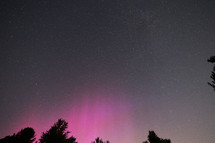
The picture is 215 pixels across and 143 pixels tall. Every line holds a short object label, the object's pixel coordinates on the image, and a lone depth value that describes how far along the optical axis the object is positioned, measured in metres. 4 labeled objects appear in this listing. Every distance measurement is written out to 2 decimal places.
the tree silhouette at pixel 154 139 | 15.16
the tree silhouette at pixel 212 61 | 7.41
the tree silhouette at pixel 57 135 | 11.97
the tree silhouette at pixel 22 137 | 12.80
